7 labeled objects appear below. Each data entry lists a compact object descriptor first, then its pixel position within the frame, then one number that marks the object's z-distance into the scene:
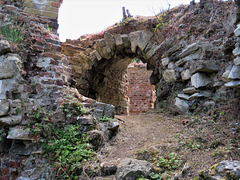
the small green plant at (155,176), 2.27
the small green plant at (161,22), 5.92
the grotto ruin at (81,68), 2.90
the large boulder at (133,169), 2.25
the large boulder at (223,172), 1.81
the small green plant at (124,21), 6.93
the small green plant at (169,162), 2.44
